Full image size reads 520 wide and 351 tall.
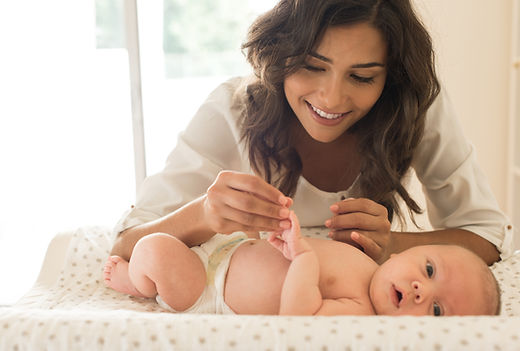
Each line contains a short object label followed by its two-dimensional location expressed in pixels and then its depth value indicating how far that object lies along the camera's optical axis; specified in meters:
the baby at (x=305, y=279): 1.07
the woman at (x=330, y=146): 1.19
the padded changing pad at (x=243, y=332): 0.78
